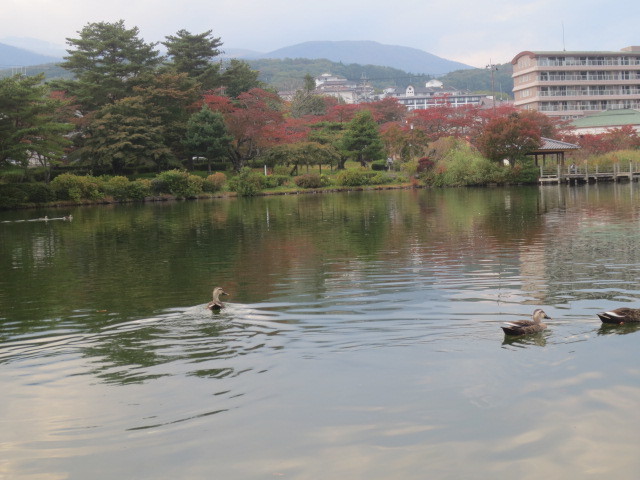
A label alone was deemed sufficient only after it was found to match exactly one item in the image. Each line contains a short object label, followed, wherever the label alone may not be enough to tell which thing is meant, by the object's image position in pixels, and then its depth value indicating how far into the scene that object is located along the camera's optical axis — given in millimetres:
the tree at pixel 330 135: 60125
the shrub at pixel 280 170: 57859
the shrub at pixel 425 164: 56062
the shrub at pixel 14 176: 43125
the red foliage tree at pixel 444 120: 64625
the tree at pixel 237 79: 64875
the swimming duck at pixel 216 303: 9781
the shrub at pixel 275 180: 54156
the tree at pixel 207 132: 52875
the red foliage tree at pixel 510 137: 49406
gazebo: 51188
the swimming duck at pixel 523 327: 7781
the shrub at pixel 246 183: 51781
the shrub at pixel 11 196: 42438
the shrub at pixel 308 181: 54219
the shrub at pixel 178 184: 50062
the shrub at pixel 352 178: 55062
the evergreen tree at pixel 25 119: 40156
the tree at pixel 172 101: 53219
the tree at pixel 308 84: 88312
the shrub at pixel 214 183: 52000
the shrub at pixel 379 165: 61719
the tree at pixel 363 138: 58625
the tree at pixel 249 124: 55000
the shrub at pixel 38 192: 44094
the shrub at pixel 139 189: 49344
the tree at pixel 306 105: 79062
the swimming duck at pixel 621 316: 8196
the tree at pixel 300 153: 55625
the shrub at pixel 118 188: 48562
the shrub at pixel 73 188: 46250
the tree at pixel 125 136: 50156
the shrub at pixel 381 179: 55812
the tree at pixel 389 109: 83625
